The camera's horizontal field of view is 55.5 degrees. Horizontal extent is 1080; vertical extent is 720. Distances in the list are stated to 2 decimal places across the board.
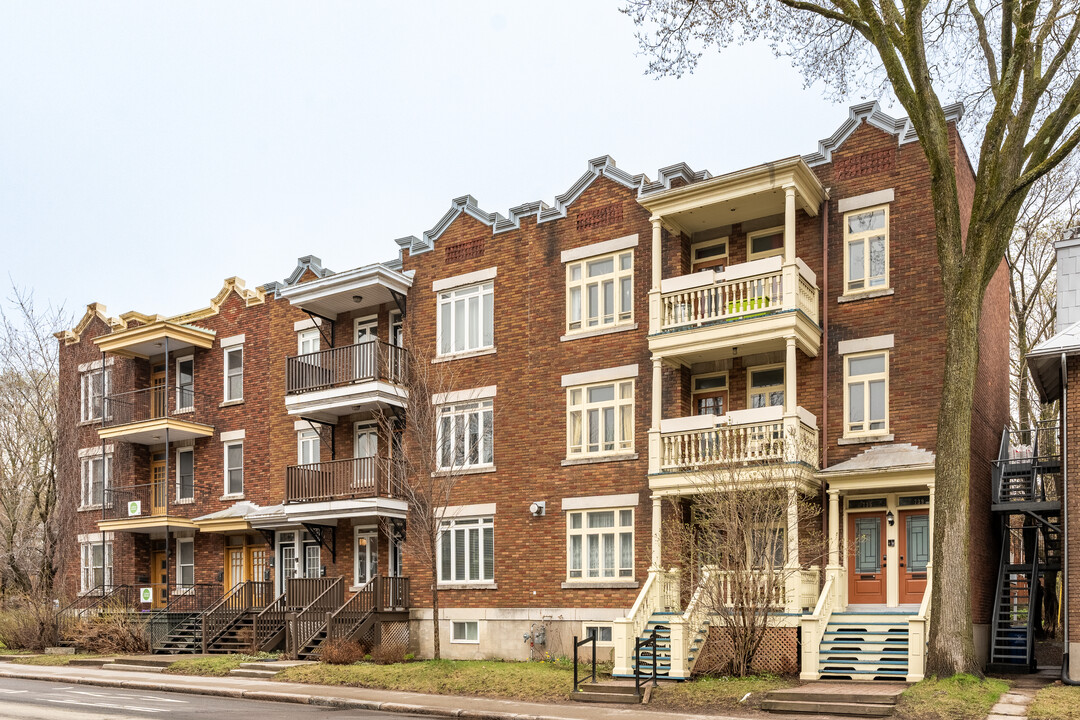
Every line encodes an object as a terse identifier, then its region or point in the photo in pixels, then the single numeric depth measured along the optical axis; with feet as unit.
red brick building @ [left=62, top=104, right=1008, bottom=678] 67.82
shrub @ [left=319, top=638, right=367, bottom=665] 76.02
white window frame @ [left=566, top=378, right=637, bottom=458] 78.64
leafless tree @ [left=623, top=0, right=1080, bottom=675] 56.49
